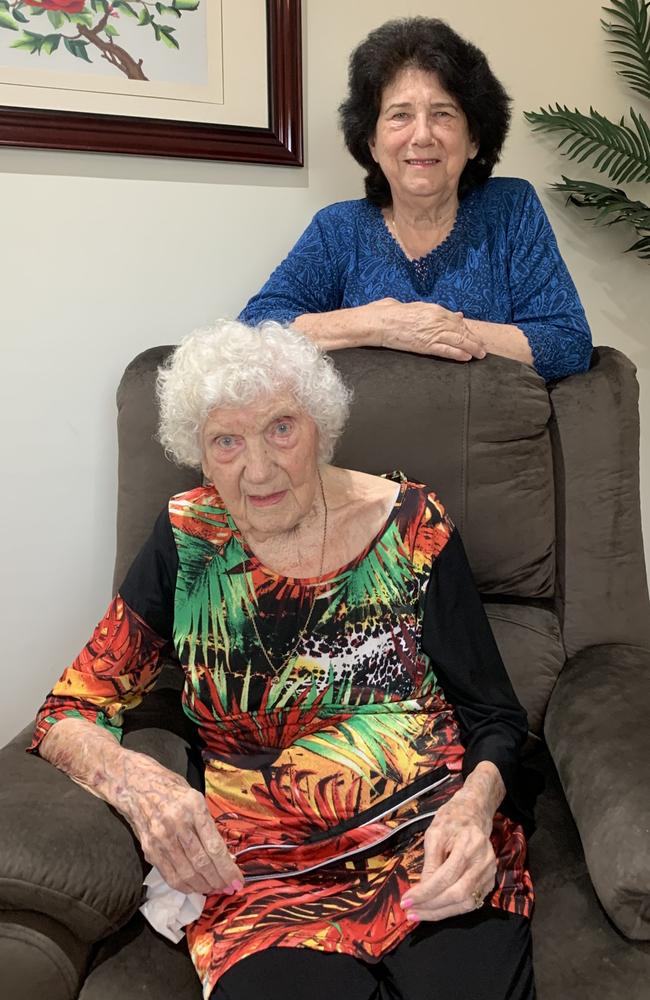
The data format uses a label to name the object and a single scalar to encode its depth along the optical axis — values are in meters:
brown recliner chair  1.43
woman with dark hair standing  1.71
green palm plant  2.12
